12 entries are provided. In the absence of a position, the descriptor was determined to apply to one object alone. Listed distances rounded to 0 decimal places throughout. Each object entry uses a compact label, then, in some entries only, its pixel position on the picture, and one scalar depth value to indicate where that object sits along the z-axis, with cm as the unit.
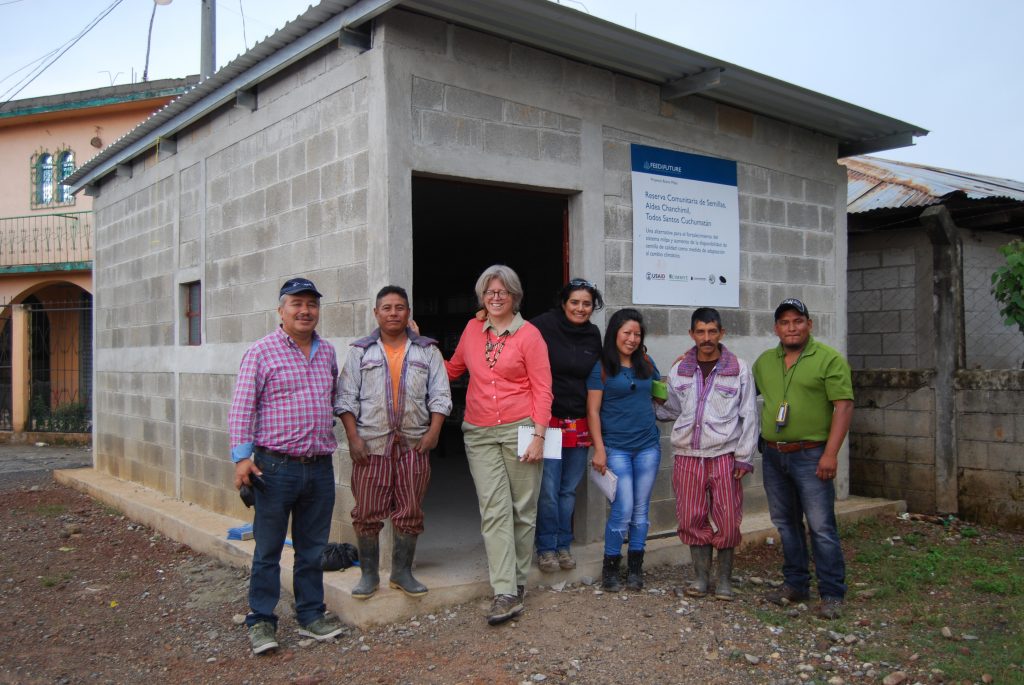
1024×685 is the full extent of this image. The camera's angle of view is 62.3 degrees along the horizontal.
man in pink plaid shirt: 422
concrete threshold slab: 467
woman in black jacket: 506
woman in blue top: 505
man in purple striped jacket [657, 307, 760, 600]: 492
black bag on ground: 504
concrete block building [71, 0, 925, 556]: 515
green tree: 725
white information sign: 624
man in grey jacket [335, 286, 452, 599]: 453
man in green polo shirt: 473
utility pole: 1198
